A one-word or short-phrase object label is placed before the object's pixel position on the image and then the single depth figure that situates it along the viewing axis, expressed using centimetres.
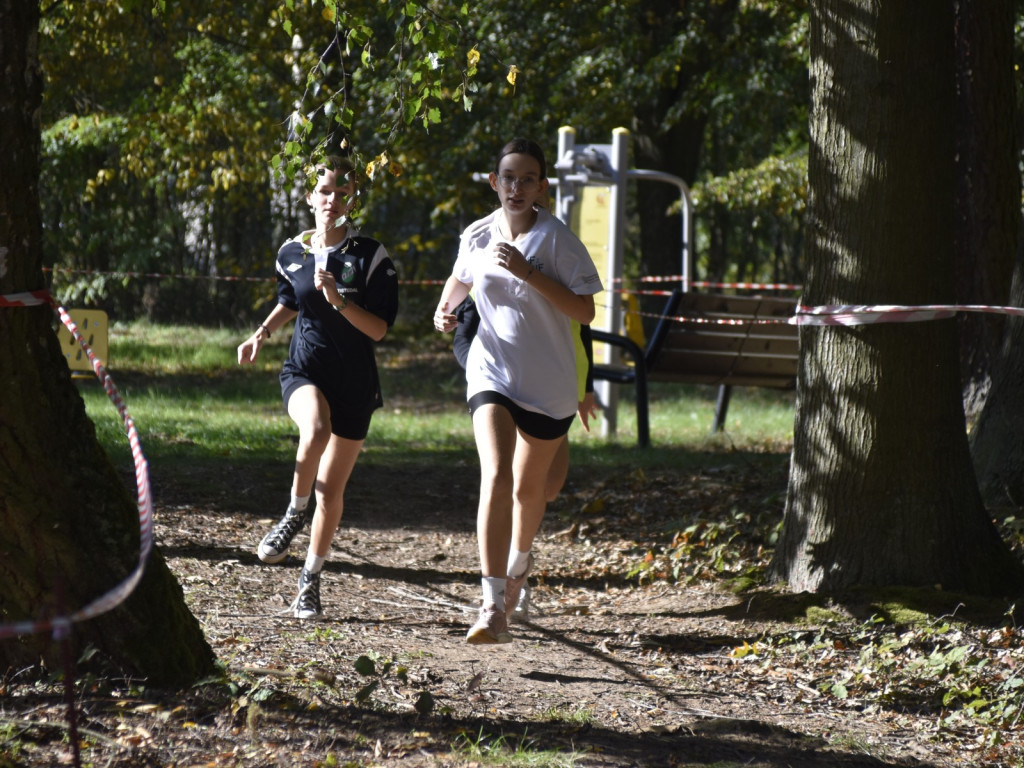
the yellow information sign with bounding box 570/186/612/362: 2364
